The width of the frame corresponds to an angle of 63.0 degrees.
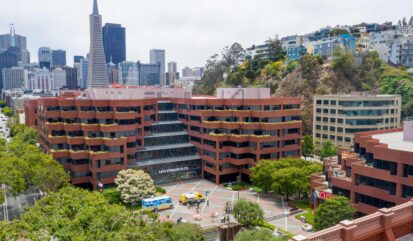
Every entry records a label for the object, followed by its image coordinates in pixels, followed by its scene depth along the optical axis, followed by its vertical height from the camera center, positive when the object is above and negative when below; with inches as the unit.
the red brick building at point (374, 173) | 1475.1 -383.8
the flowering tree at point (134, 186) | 2346.2 -669.2
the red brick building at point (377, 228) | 666.2 -286.2
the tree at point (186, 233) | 1364.4 -583.8
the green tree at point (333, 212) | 1558.6 -557.0
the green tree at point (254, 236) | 1175.0 -510.2
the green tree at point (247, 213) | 1818.4 -651.8
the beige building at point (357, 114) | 3543.3 -231.0
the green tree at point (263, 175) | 2428.6 -605.1
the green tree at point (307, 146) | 3479.3 -554.6
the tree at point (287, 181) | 2244.1 -591.4
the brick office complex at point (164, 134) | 2677.2 -367.1
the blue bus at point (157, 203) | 2249.0 -749.8
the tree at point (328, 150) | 3284.9 -572.2
